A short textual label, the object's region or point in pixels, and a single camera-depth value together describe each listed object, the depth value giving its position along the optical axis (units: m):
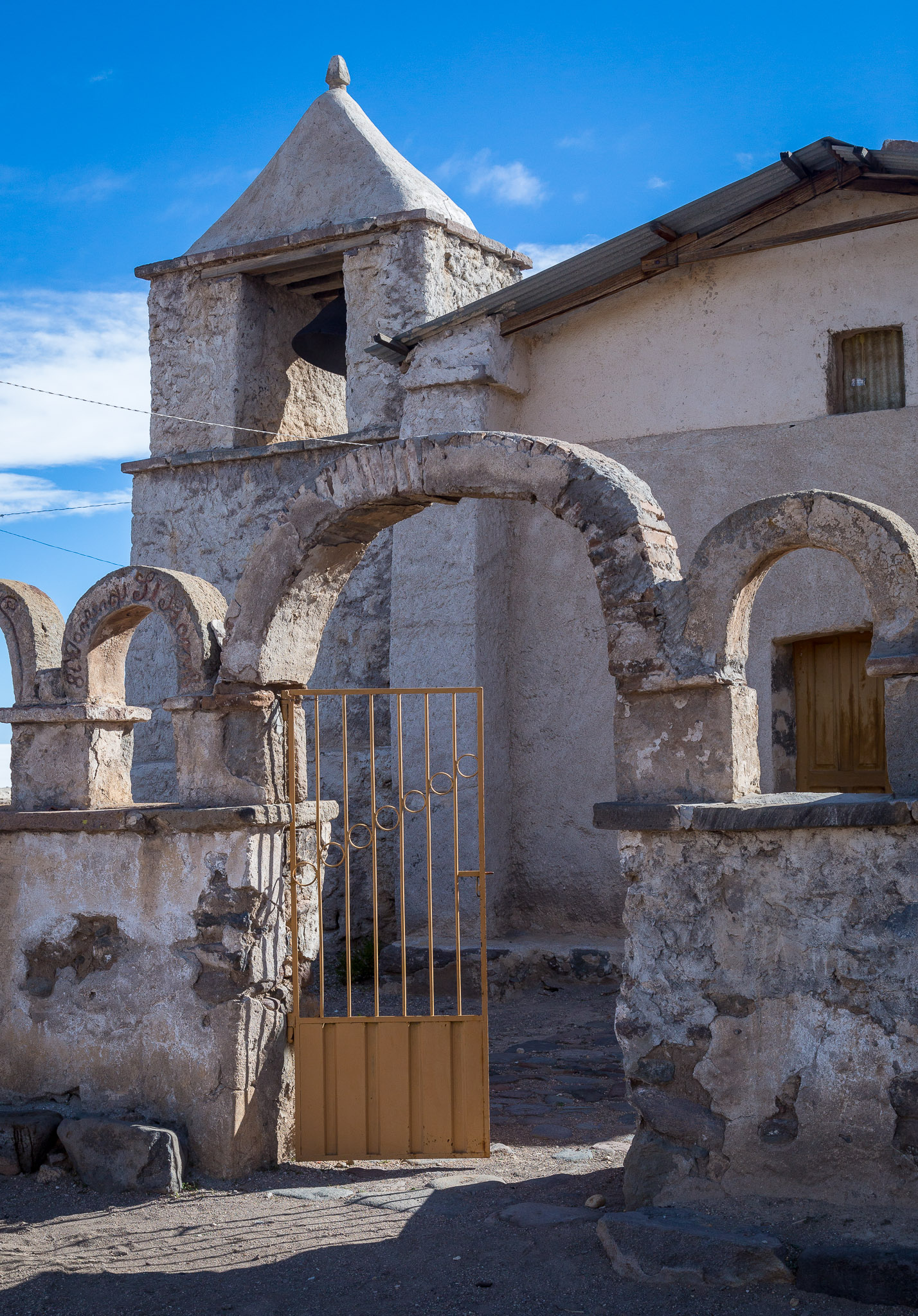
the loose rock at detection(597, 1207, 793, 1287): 3.87
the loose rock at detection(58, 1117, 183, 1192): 5.11
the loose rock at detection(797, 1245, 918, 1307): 3.68
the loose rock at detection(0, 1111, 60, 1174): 5.32
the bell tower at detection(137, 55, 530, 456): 9.26
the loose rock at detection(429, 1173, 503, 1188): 5.07
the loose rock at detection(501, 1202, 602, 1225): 4.55
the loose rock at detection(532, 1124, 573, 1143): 5.73
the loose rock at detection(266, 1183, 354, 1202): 5.01
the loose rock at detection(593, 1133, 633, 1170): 5.37
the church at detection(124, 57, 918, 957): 7.78
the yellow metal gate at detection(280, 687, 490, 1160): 5.36
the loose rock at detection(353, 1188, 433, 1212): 4.86
